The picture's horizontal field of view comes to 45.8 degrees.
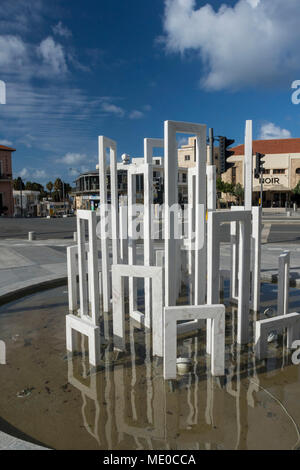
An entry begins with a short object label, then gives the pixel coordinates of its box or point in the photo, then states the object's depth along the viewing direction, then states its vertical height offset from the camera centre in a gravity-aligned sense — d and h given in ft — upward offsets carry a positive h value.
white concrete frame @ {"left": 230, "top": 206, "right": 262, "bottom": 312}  20.35 -2.20
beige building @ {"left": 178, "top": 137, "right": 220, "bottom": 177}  203.00 +31.32
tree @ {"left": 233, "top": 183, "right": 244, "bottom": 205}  177.38 +8.23
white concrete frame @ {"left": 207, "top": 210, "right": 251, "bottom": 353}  15.44 -2.38
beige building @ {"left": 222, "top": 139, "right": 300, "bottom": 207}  176.45 +17.27
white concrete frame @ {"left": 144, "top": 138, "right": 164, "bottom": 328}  18.34 -0.87
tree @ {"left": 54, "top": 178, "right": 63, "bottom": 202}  307.99 +20.65
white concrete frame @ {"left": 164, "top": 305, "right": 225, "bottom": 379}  13.58 -4.72
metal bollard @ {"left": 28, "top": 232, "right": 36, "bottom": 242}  63.57 -4.59
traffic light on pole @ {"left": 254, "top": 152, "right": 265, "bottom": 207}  56.80 +7.20
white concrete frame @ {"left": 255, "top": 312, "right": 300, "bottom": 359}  15.25 -5.38
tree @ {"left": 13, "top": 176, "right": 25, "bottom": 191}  279.69 +21.01
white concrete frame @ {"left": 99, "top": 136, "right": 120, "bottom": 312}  20.12 +0.00
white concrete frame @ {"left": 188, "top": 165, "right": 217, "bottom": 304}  21.58 +0.59
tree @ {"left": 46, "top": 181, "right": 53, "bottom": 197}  324.60 +22.81
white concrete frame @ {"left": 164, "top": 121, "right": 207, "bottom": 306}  16.25 +0.56
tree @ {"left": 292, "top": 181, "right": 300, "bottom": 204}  164.66 +6.50
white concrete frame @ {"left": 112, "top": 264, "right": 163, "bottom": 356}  15.35 -4.00
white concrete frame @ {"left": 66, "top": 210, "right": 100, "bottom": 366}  15.03 -4.58
